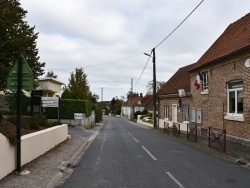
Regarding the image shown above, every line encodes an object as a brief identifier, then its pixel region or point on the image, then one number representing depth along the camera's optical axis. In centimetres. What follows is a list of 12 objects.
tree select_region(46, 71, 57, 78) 4846
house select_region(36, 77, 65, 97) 2905
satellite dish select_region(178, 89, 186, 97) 1792
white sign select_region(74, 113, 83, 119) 2015
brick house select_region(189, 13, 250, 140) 1072
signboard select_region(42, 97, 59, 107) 1604
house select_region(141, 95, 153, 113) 5819
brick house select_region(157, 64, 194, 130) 1807
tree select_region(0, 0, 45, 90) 1108
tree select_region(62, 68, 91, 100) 2846
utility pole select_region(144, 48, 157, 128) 2289
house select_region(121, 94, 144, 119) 6333
